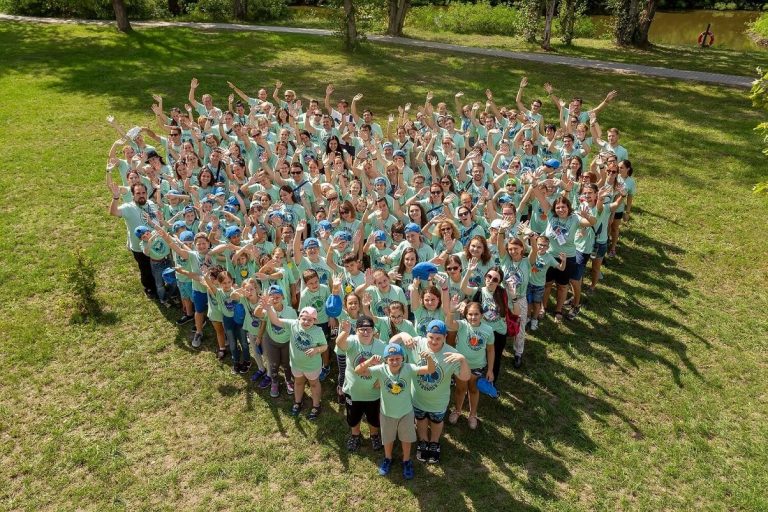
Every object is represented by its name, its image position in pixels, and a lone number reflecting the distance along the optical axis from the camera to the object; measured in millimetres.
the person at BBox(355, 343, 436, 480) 5781
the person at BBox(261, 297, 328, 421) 6484
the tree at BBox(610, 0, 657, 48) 26625
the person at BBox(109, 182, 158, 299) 8875
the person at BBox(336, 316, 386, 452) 6020
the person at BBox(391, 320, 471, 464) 5844
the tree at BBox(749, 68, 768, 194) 8125
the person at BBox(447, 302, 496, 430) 6434
